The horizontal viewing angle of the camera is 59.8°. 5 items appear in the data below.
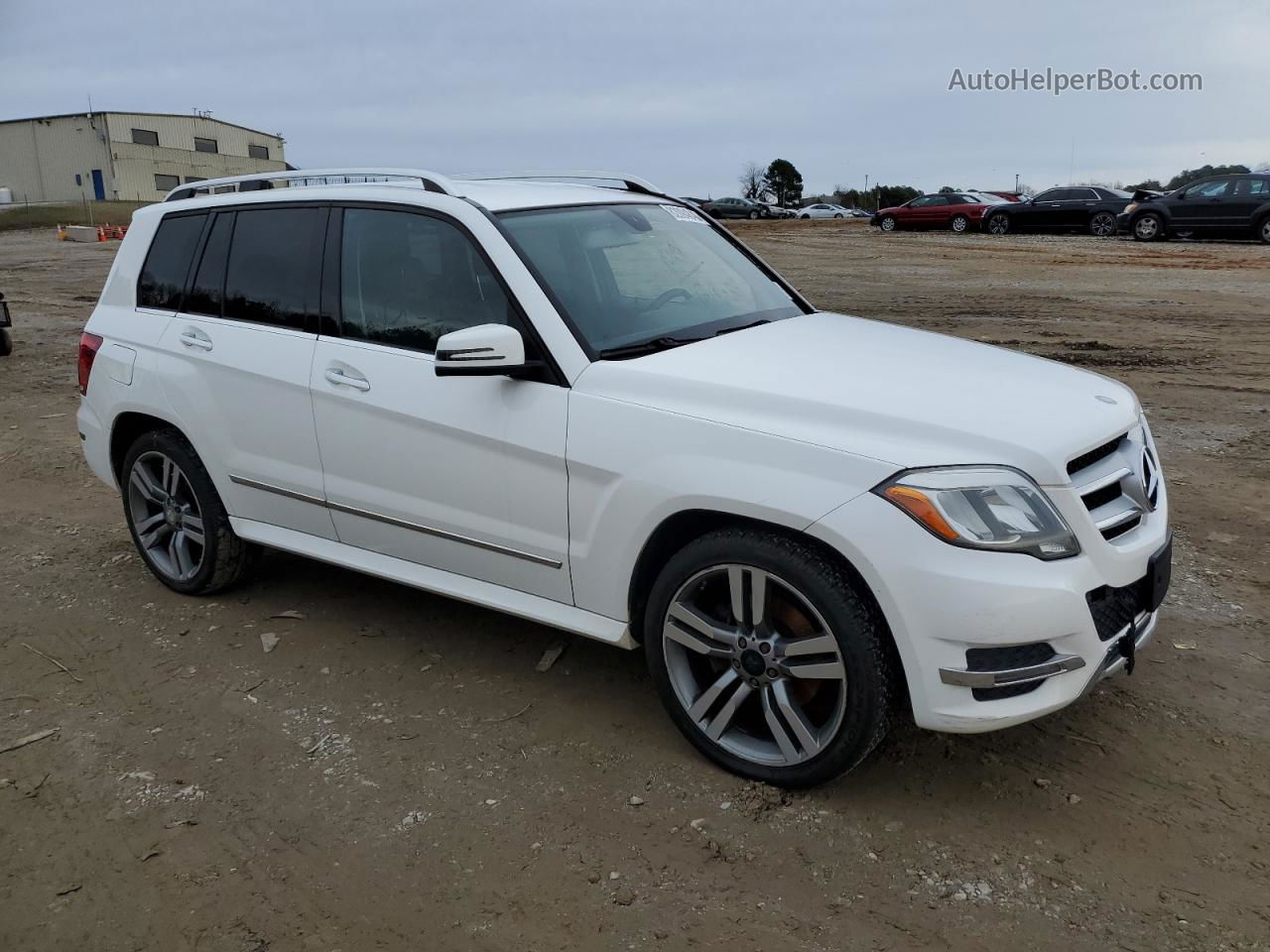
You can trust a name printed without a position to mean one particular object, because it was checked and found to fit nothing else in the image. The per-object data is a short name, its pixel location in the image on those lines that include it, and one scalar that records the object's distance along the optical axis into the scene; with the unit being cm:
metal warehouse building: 6875
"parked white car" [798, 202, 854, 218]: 5162
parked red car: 3128
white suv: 307
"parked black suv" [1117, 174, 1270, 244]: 2303
